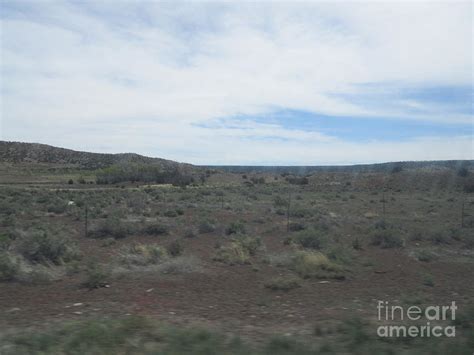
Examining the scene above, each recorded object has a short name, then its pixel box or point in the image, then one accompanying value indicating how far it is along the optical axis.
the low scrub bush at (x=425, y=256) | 17.62
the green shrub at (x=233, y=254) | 16.22
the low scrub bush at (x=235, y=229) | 23.52
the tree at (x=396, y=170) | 101.15
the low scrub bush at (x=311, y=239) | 19.42
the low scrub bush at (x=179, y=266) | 14.20
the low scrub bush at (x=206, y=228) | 23.94
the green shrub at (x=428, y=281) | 13.31
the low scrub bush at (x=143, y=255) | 15.24
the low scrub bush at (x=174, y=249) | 16.98
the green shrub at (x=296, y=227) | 25.22
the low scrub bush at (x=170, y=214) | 31.00
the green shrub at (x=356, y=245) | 19.97
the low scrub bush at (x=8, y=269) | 12.94
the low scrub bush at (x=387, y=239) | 20.55
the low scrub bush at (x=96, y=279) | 12.15
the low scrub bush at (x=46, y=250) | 15.05
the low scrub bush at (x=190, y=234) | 22.56
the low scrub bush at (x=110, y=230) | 22.44
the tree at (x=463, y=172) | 85.69
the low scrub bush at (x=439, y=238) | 21.85
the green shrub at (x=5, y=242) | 16.14
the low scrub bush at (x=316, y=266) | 14.05
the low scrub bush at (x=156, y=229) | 23.23
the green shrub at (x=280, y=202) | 38.65
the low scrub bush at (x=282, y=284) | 12.26
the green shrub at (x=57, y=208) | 32.23
